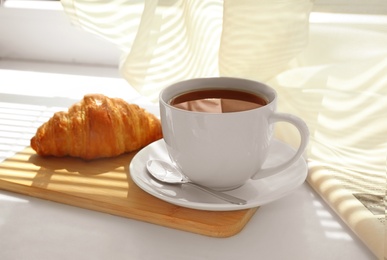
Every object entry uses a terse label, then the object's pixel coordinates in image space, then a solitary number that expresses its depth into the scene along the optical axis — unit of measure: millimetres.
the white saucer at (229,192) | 681
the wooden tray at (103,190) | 680
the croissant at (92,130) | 760
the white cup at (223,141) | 671
